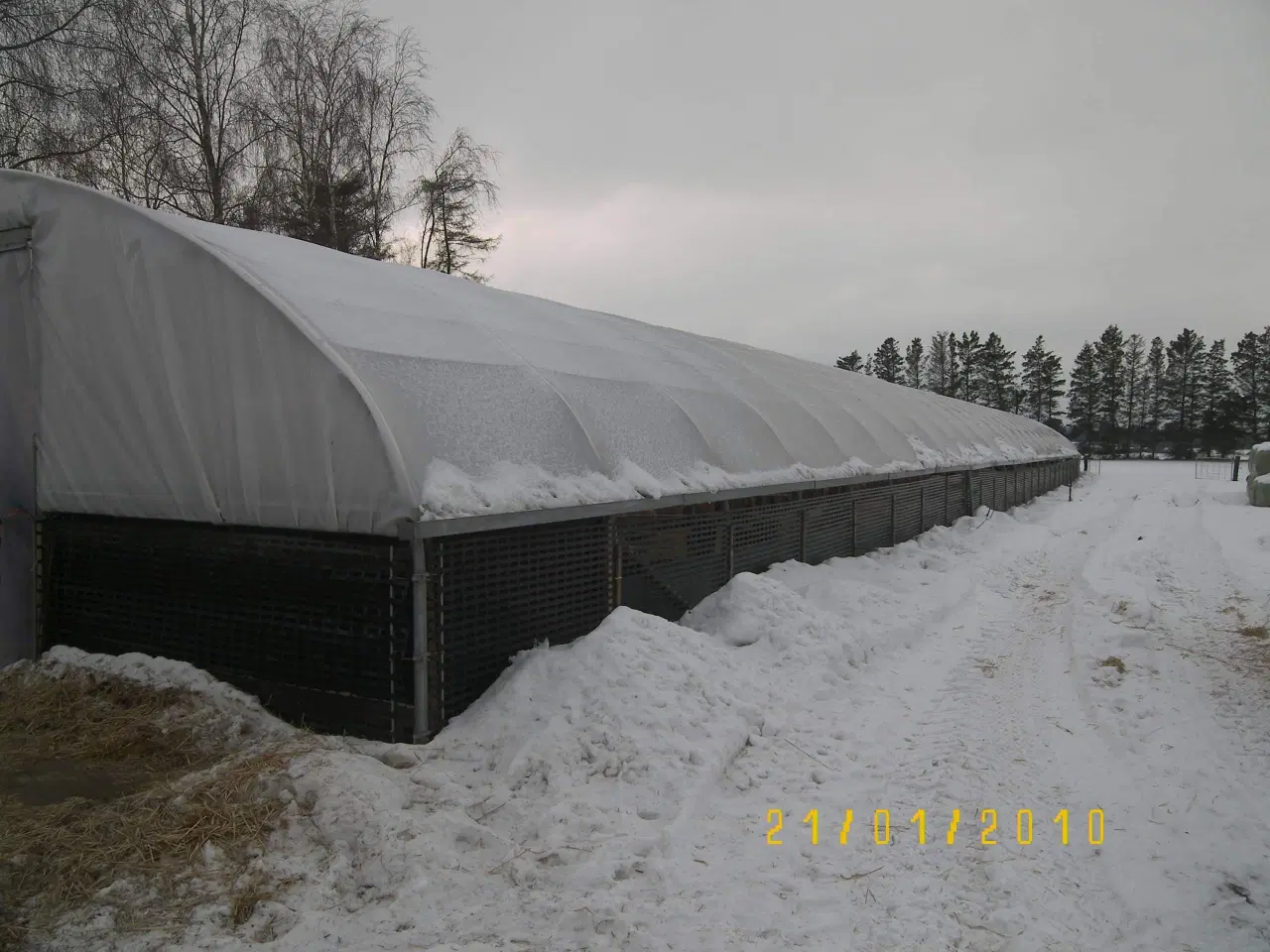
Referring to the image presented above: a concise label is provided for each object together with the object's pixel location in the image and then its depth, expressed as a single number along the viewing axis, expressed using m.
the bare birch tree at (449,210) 21.62
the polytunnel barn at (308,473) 5.10
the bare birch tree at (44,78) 11.41
